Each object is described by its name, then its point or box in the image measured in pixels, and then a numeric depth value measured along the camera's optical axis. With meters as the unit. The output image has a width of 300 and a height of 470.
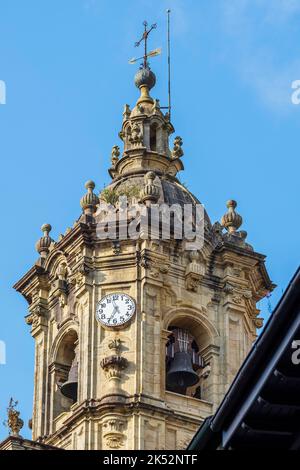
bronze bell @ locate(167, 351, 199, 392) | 48.38
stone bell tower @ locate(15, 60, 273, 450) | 47.22
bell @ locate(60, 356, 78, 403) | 49.09
